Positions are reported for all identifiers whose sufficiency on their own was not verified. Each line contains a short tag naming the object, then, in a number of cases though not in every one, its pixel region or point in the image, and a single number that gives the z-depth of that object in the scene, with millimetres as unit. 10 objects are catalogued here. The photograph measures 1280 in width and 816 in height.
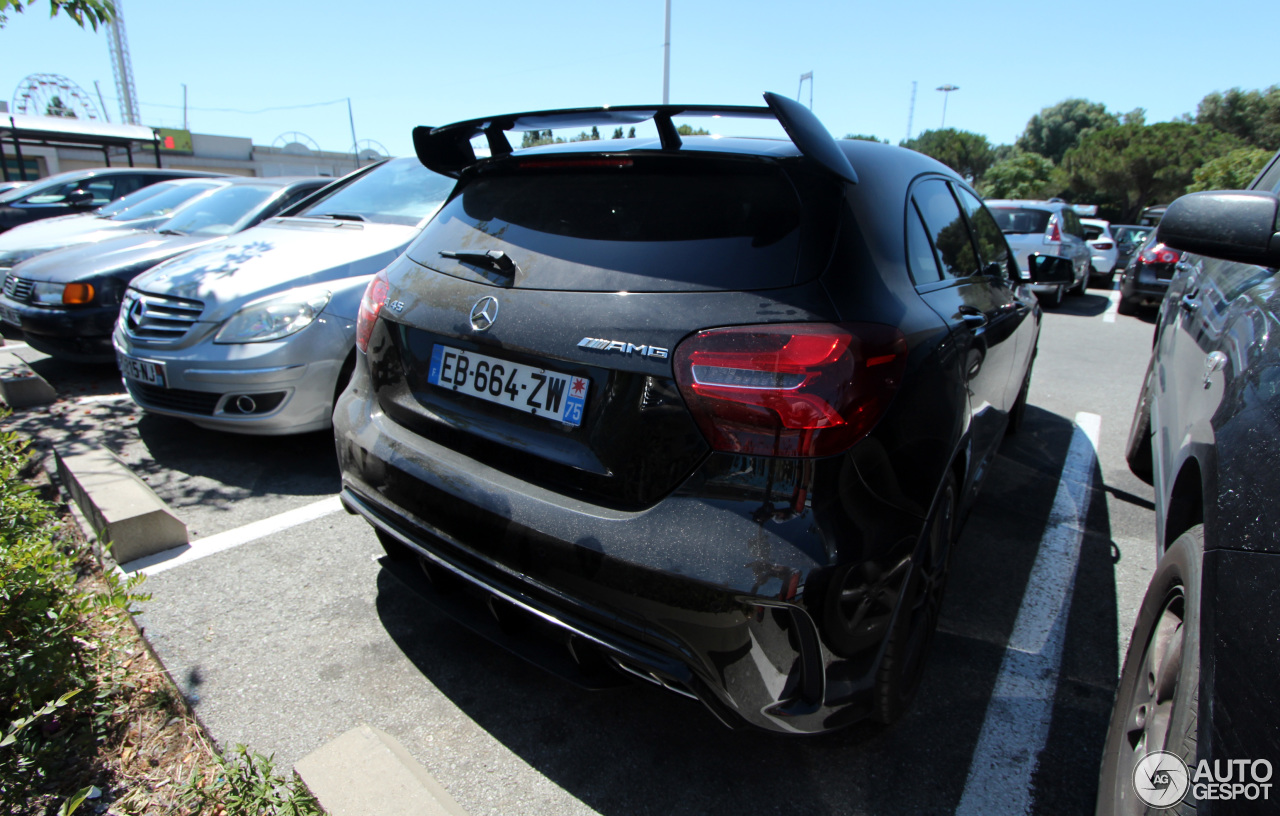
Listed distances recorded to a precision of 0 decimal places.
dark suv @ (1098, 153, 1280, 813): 1032
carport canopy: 16375
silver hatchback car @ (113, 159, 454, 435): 3510
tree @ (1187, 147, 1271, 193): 25141
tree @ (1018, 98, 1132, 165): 71562
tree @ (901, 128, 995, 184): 61156
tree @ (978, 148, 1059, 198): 44312
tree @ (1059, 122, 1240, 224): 37781
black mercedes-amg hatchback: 1496
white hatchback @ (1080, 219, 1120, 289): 14656
